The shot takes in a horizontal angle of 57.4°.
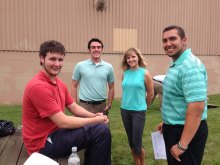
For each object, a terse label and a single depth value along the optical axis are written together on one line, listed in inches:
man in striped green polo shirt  69.5
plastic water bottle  77.9
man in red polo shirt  78.9
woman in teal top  117.0
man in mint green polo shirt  134.7
